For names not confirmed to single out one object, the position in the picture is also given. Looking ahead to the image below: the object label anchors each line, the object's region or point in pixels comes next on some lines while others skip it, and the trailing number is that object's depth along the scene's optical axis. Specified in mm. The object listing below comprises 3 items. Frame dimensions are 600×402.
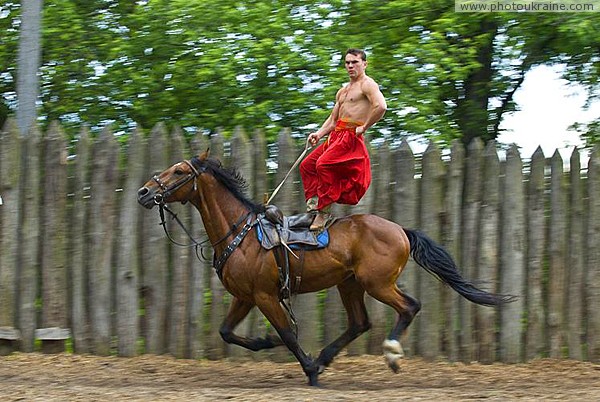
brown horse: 14766
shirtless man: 14812
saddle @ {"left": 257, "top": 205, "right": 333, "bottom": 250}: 14937
